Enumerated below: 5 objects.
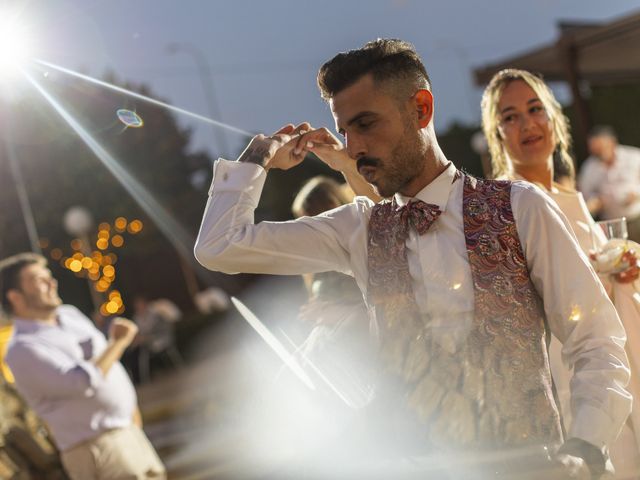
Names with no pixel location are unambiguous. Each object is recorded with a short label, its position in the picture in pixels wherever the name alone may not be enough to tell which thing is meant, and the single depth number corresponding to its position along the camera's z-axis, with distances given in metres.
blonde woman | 3.06
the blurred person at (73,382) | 4.95
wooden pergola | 10.16
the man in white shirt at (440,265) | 2.01
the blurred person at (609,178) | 9.46
